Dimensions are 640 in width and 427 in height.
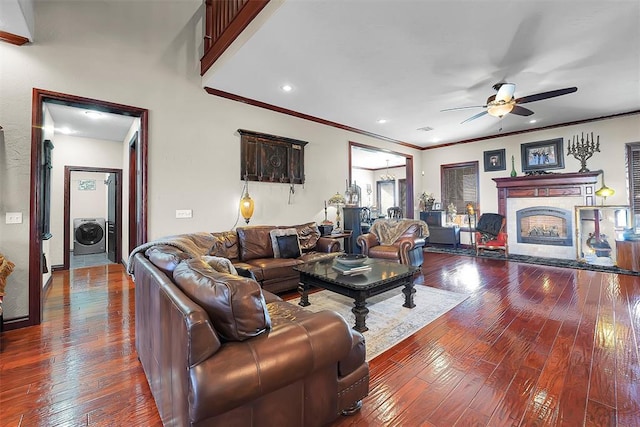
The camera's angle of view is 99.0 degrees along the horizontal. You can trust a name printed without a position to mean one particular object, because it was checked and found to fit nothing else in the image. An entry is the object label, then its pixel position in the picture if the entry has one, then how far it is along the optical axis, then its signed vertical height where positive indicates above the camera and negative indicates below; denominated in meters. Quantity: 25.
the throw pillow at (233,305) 1.14 -0.38
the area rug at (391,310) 2.45 -1.08
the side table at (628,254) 4.54 -0.72
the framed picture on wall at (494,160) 6.79 +1.33
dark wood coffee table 2.58 -0.68
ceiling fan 3.52 +1.51
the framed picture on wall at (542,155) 6.04 +1.31
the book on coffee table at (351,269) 2.99 -0.62
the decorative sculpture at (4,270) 2.42 -0.49
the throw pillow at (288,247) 4.02 -0.48
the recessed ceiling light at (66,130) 5.32 +1.70
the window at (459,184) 7.32 +0.80
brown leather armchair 4.53 -0.48
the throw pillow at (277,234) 4.02 -0.29
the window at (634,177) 5.14 +0.66
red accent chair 6.16 -0.48
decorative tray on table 3.02 -0.58
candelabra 5.54 +1.29
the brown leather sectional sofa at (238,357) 1.03 -0.61
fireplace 5.68 +0.11
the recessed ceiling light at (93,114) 4.43 +1.69
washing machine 6.64 -0.48
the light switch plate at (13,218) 2.75 -0.01
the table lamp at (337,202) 5.57 +0.25
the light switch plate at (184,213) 3.79 +0.03
